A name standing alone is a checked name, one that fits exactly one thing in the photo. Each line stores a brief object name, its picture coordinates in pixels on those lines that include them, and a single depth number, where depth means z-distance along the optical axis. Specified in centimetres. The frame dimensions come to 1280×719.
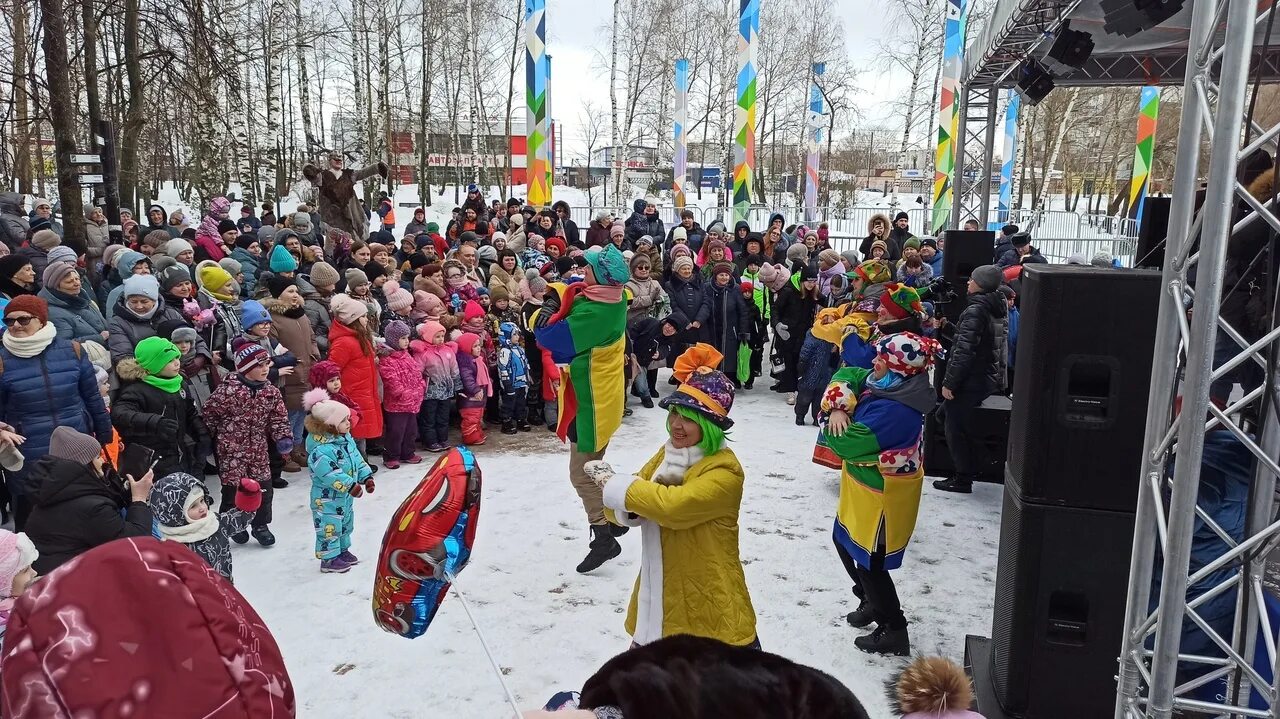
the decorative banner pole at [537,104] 1530
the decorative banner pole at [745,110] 1642
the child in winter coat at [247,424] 537
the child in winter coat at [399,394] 696
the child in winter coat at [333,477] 488
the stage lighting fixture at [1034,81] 795
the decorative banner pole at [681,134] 2095
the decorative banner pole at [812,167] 2180
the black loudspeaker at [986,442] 636
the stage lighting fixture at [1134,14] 455
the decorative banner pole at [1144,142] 1778
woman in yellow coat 328
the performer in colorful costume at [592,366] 519
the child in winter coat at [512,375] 799
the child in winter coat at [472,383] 754
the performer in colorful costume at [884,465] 415
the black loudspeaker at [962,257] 807
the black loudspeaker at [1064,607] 338
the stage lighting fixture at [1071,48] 649
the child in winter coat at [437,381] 726
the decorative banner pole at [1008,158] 2286
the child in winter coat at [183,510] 363
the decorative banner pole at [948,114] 1562
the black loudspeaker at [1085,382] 322
